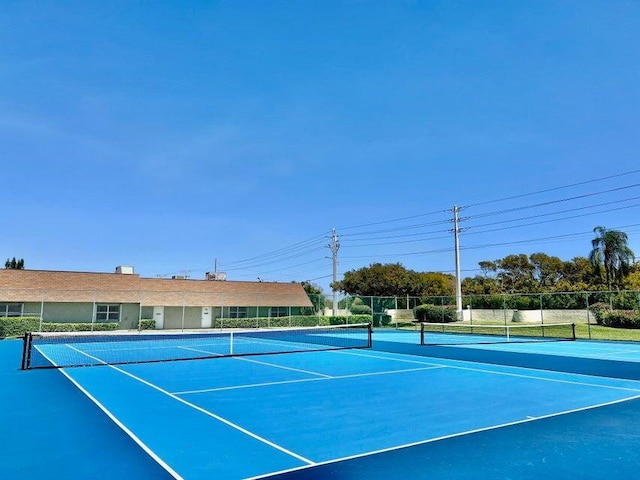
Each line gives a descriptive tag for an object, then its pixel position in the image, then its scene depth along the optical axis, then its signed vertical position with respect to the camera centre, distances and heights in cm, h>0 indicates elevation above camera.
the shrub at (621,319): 2986 -42
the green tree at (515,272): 6354 +505
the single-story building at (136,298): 3394 +104
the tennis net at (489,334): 2608 -136
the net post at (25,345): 1359 -89
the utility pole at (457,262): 3975 +421
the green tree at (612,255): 4744 +537
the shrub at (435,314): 3906 -16
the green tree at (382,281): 5703 +349
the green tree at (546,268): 6266 +543
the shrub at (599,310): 3181 +12
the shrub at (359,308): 4284 +34
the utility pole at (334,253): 4871 +590
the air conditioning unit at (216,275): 5262 +382
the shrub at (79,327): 3161 -93
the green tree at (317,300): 4647 +116
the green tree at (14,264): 7006 +671
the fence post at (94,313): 3346 -6
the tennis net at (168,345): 1759 -153
